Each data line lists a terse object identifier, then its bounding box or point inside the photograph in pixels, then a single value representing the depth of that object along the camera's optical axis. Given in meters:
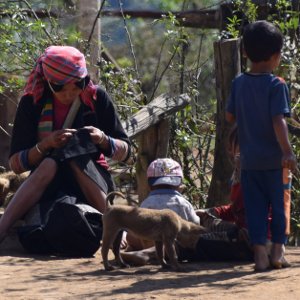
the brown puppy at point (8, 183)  19.00
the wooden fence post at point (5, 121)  25.06
